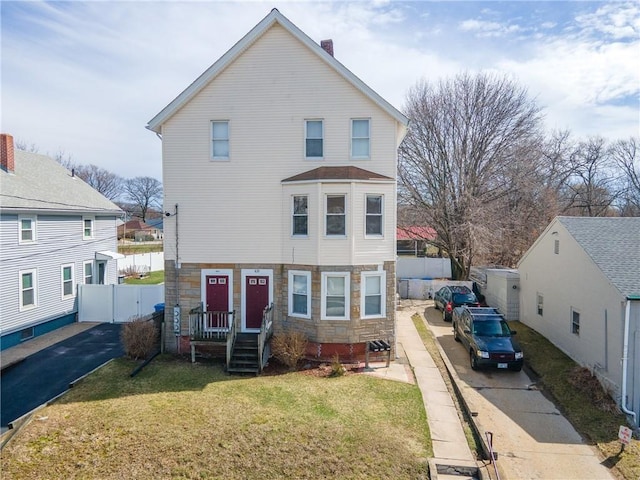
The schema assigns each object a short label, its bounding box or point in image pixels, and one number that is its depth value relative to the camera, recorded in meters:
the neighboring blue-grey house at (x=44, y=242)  16.05
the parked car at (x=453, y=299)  21.16
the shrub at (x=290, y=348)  13.24
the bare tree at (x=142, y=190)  84.38
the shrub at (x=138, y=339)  13.86
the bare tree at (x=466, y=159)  28.12
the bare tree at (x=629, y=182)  41.31
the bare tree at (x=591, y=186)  39.75
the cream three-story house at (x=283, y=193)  13.88
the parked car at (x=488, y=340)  13.77
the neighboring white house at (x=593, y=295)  10.91
